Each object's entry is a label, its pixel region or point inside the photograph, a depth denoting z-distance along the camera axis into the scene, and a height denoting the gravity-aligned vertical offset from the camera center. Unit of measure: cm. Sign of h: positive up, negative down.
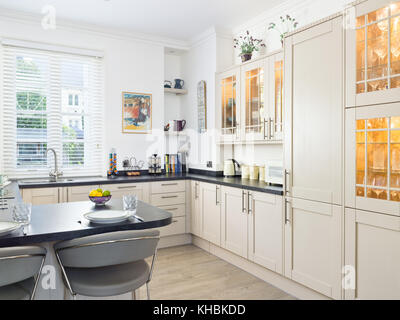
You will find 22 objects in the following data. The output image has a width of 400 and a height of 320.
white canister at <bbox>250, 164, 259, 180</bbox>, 370 -22
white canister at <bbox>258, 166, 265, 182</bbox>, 357 -23
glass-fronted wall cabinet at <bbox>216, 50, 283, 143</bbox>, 325 +58
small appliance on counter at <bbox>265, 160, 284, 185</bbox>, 309 -19
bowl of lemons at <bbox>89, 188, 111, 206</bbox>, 224 -30
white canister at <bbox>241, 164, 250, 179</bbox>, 386 -23
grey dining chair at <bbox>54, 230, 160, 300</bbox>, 149 -50
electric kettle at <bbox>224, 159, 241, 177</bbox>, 405 -19
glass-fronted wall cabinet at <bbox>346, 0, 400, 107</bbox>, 201 +65
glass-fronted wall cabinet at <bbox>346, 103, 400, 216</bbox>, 200 -4
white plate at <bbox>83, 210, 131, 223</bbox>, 176 -35
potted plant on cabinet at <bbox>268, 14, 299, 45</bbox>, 338 +139
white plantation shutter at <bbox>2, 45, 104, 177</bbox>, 382 +53
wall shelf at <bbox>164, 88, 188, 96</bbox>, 473 +93
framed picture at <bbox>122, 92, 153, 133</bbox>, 439 +57
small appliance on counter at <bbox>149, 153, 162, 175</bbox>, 450 -17
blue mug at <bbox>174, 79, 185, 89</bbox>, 488 +105
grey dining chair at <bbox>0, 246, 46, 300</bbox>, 133 -47
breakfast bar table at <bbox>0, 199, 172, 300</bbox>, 152 -38
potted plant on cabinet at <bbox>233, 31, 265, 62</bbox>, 378 +126
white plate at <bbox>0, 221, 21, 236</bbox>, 151 -35
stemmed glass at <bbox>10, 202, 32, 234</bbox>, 166 -31
